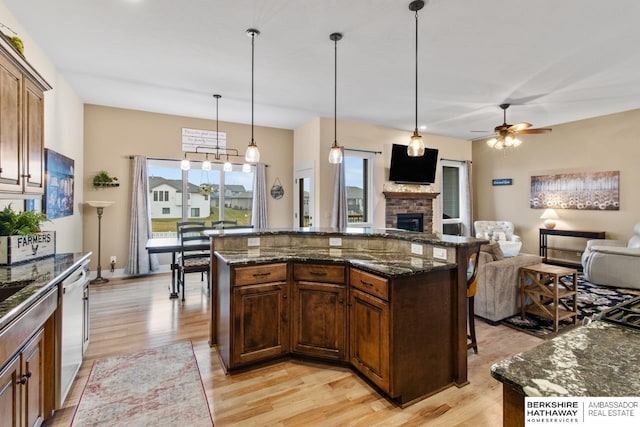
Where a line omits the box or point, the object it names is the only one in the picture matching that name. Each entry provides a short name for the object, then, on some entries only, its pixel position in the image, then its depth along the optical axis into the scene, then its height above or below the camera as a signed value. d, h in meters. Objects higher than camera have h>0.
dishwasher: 2.03 -0.81
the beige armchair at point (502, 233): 6.39 -0.41
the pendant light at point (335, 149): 3.12 +0.72
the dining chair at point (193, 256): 4.26 -0.60
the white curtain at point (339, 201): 6.01 +0.28
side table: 3.33 -0.85
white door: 6.22 +0.37
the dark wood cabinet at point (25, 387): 1.36 -0.84
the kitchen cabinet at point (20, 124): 1.95 +0.63
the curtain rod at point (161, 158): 5.56 +1.06
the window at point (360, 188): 6.48 +0.58
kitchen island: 2.15 -0.73
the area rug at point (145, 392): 2.00 -1.30
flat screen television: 6.72 +1.09
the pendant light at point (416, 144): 2.66 +0.64
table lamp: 6.62 -0.04
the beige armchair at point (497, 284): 3.49 -0.78
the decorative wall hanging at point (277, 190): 6.82 +0.56
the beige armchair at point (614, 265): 4.73 -0.78
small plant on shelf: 5.27 +0.61
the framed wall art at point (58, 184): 3.71 +0.40
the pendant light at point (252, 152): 3.18 +0.65
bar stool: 2.70 -0.68
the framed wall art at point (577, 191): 5.97 +0.51
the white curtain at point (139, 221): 5.49 -0.10
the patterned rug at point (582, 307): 3.36 -1.19
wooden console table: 5.98 -0.41
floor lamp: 4.96 -0.22
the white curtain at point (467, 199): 7.91 +0.42
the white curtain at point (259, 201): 6.52 +0.30
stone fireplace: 6.80 +0.22
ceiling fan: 4.96 +1.36
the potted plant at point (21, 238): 2.07 -0.16
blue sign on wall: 7.54 +0.85
